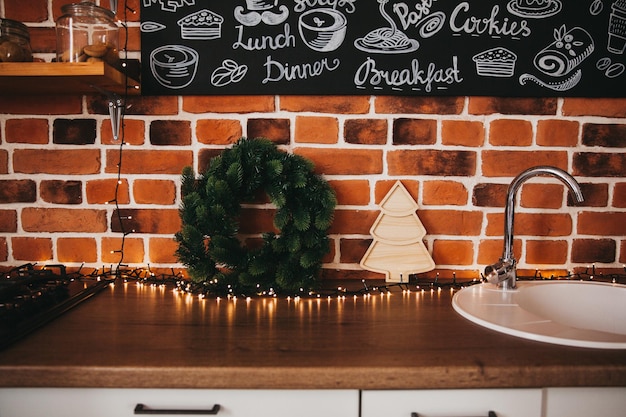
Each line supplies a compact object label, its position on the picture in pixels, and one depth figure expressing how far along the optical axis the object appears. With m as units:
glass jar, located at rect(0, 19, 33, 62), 1.10
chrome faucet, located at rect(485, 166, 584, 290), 1.11
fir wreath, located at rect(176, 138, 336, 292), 1.15
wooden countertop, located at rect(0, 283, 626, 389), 0.74
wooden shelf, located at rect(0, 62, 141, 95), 1.04
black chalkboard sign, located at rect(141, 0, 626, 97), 1.26
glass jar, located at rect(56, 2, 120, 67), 1.10
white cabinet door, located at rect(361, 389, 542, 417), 0.76
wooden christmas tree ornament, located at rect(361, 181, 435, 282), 1.25
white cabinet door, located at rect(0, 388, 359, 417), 0.77
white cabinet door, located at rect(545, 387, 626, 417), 0.77
